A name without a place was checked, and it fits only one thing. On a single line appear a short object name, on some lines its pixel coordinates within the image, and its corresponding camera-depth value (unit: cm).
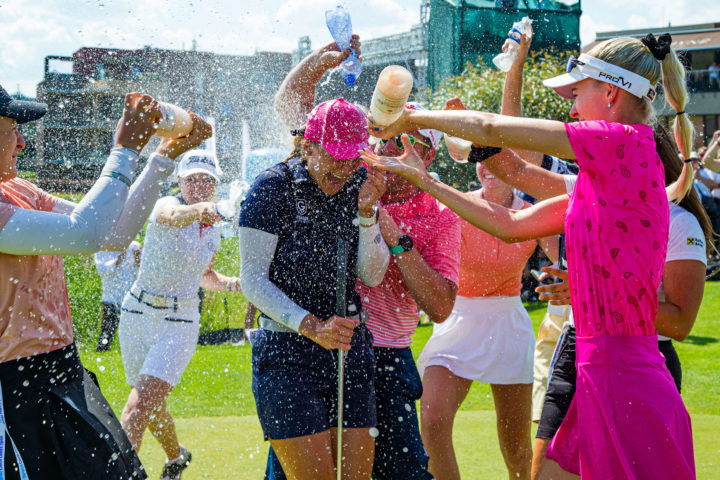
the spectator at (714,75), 2900
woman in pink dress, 230
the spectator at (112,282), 885
